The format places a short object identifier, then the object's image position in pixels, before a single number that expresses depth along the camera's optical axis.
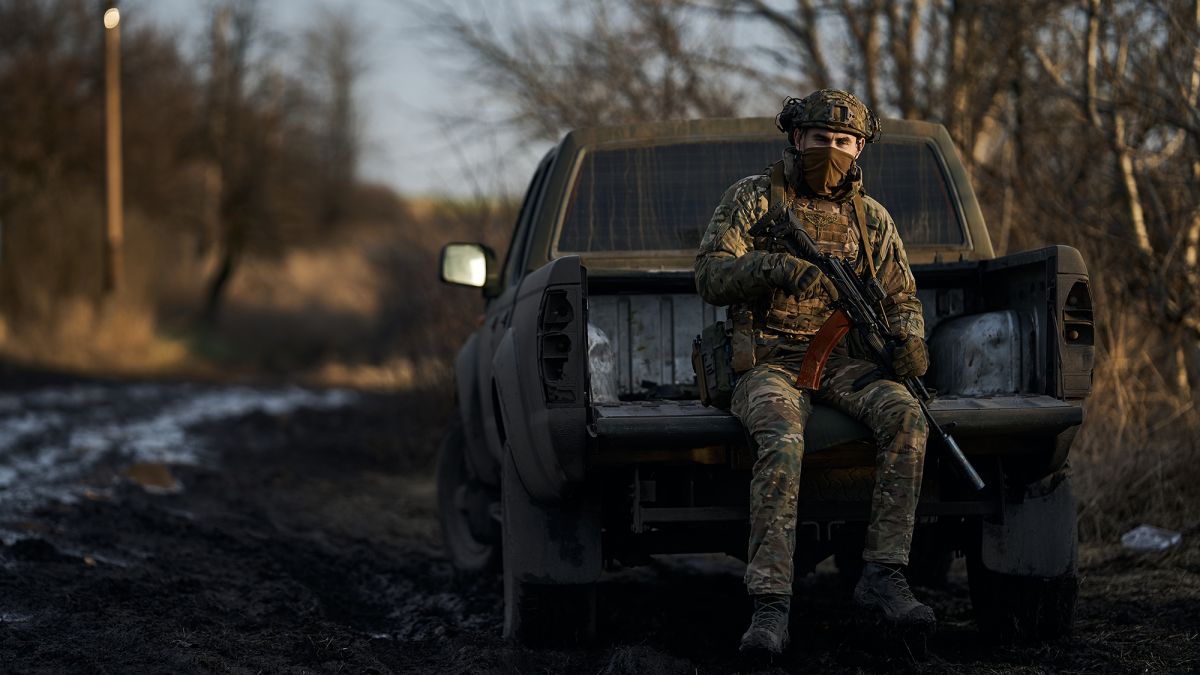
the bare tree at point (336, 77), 63.19
